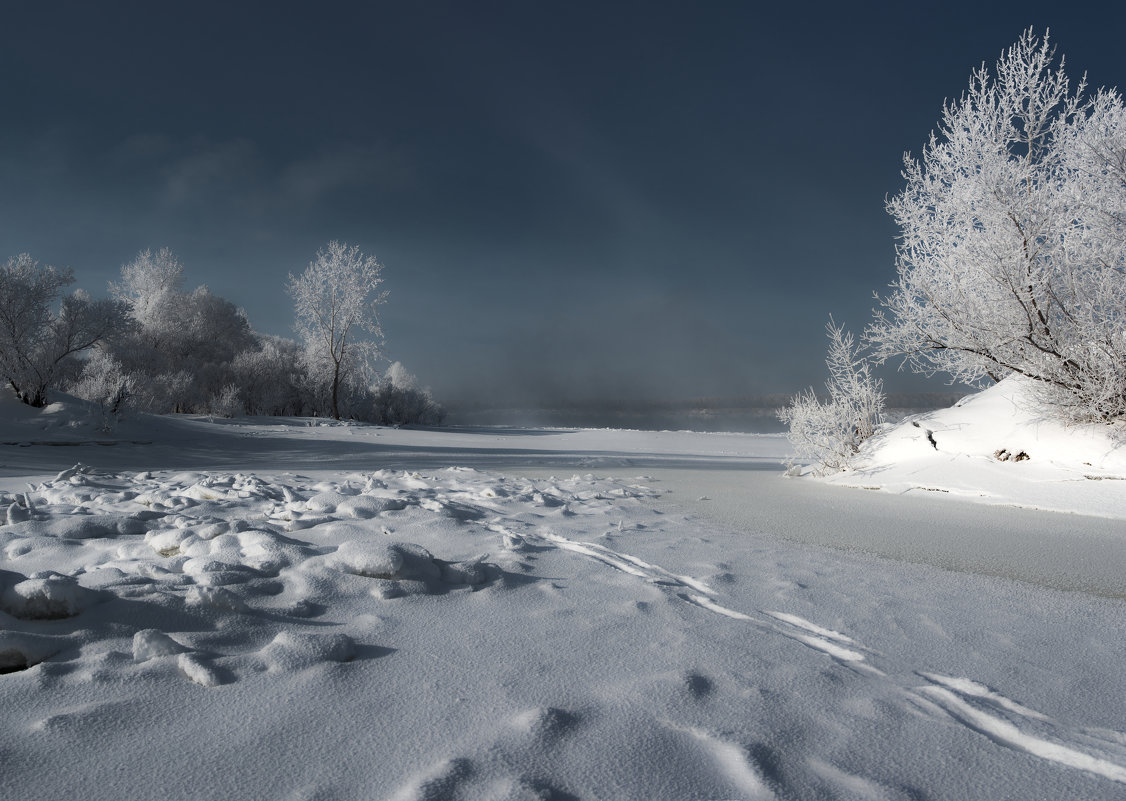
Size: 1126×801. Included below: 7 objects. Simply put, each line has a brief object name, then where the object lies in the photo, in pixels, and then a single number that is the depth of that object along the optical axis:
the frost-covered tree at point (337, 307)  20.66
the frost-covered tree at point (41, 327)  10.55
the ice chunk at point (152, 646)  1.37
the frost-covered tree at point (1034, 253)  4.79
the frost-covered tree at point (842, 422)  6.62
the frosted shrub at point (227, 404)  19.36
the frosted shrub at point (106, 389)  9.36
